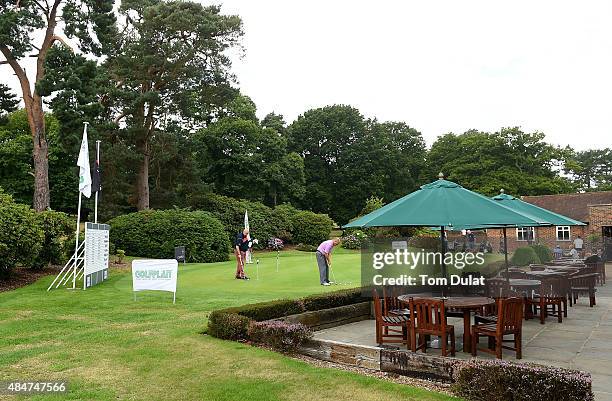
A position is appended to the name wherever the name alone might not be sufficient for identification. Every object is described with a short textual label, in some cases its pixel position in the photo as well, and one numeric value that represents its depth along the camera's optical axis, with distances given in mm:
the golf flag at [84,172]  15500
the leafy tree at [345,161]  53594
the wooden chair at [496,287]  9914
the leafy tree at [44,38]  22500
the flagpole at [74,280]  14215
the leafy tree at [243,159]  43375
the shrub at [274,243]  36906
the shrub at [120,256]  21558
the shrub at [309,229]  40219
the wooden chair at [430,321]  6562
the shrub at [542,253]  25781
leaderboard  14320
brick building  34697
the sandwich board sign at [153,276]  11703
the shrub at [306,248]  37750
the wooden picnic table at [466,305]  6762
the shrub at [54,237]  17520
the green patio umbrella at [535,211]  10008
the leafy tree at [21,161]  40125
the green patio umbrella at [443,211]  6613
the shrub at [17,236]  14262
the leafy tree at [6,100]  23141
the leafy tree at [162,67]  29328
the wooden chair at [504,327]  6465
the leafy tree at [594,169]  72125
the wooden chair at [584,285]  11789
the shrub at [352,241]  39406
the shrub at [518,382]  4637
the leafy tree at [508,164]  50500
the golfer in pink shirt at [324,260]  14758
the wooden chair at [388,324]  7426
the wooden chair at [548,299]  9570
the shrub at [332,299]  9430
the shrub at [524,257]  23719
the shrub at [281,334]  7242
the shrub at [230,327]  7953
